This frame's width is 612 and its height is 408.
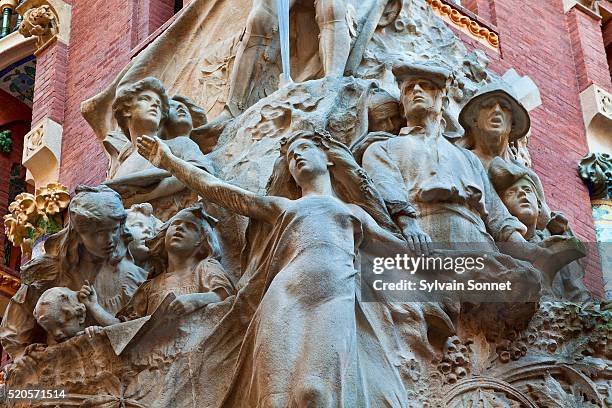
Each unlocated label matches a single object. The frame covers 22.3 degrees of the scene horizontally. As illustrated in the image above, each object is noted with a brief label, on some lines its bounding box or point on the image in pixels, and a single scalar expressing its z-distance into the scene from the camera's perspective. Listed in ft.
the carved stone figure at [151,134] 36.40
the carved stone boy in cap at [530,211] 34.37
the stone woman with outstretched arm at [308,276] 27.48
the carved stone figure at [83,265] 32.65
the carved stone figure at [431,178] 32.32
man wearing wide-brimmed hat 36.27
